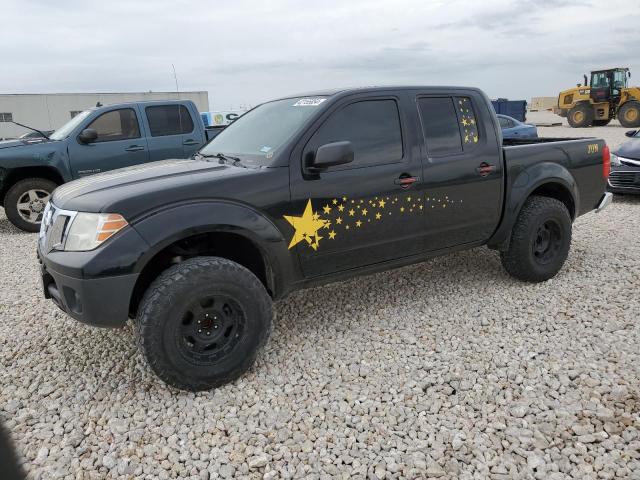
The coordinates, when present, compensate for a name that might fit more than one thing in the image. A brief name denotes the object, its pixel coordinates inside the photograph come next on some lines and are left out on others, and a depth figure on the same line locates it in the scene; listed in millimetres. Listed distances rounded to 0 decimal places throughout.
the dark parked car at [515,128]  15586
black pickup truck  2809
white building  31297
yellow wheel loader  23688
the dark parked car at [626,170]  8242
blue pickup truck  7309
